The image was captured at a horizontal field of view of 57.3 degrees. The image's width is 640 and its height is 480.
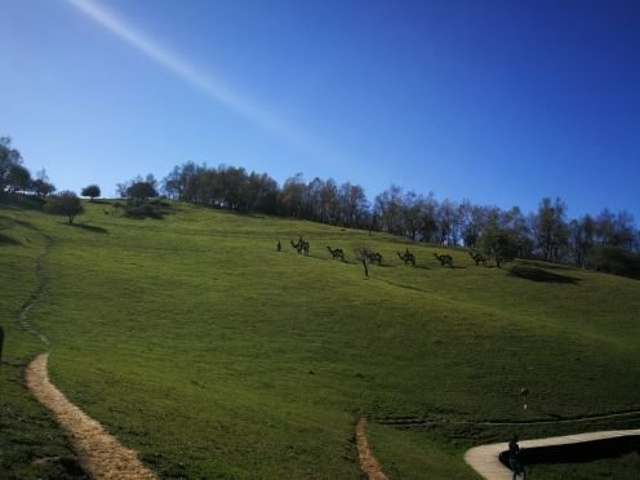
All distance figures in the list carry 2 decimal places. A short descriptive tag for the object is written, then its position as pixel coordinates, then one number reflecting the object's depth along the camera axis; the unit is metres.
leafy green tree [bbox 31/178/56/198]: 152.26
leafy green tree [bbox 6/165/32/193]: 143.38
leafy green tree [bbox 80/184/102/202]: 171.25
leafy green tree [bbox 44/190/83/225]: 111.19
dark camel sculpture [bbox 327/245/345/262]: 98.56
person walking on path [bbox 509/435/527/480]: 27.38
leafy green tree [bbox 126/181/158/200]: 177.88
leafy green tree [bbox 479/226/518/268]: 100.50
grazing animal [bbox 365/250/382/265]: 96.75
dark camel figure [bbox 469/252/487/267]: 101.06
